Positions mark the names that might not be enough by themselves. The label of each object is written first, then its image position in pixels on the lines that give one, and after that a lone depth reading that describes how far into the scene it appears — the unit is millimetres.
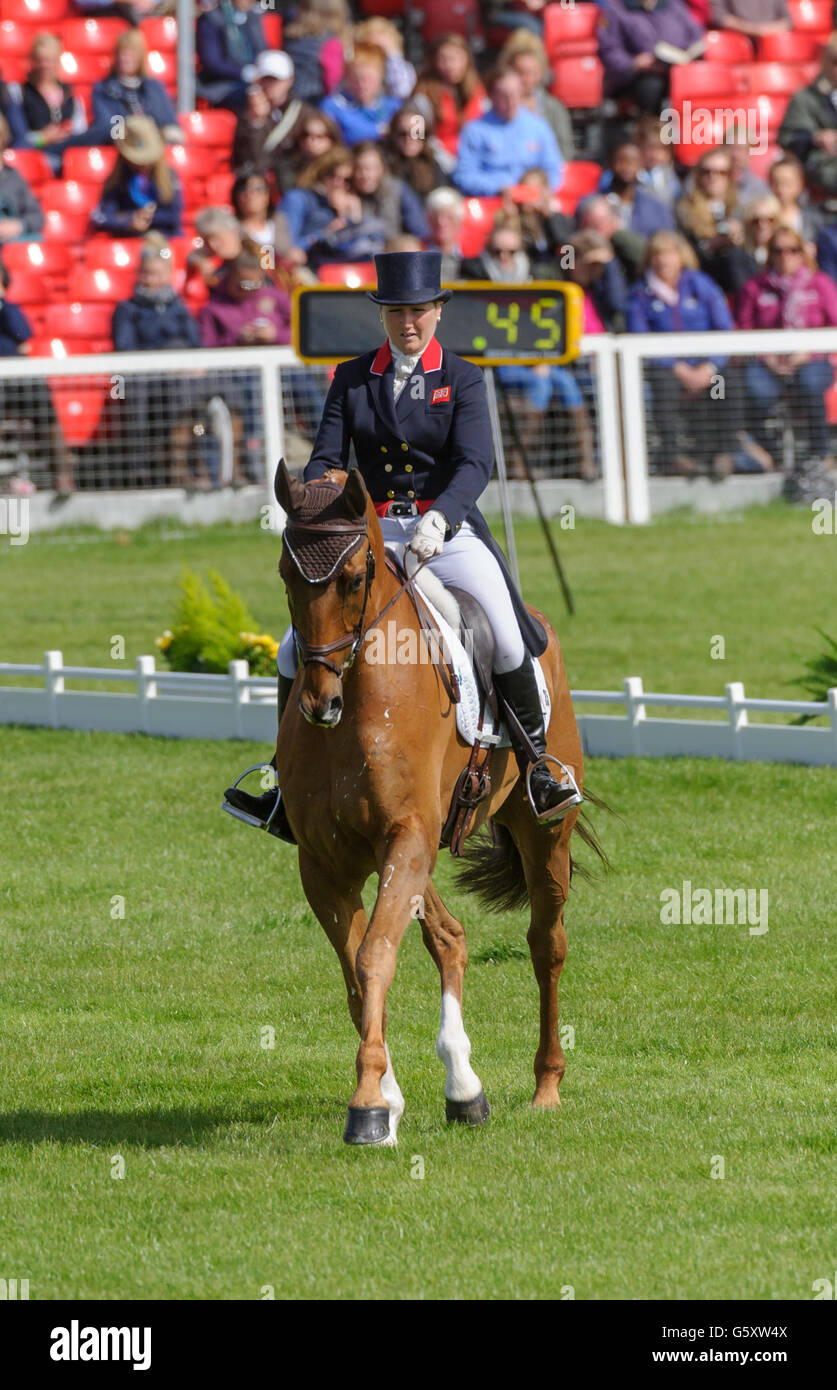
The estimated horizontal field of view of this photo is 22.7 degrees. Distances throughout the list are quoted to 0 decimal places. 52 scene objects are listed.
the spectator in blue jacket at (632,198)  25250
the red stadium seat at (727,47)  28328
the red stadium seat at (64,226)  25281
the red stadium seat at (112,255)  24859
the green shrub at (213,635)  17781
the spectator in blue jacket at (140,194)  24766
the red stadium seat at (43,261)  24766
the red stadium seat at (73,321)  24516
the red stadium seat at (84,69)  26875
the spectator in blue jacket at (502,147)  26016
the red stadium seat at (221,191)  25969
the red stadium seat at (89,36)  27094
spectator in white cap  25719
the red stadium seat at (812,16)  29375
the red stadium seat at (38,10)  27391
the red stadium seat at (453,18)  28625
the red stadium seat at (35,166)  25781
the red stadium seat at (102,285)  24734
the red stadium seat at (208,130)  26250
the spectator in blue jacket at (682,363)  23984
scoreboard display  17766
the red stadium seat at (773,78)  28359
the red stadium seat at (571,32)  28047
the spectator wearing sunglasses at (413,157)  25453
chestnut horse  7070
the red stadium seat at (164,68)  26953
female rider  8109
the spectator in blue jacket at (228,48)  26656
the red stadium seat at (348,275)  24188
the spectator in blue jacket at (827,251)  25703
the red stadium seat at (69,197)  25469
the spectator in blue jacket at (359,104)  25922
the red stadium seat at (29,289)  24781
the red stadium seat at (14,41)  26766
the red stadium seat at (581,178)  26845
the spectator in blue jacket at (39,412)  23016
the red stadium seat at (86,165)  25656
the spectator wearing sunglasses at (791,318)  23875
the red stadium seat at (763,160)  27000
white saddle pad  7996
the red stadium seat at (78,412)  23156
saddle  8125
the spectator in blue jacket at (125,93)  25312
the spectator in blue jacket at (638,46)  27312
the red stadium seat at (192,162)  25953
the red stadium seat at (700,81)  27609
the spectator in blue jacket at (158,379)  23156
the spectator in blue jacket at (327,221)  24516
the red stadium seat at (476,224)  25312
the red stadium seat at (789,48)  28938
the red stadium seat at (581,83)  27984
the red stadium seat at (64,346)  24312
